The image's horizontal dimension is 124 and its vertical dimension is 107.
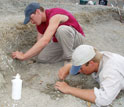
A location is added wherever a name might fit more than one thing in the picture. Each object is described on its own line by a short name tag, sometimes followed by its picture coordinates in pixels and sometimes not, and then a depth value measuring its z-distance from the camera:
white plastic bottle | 2.26
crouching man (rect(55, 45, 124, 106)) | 2.28
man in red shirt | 2.91
